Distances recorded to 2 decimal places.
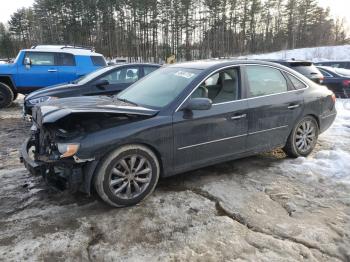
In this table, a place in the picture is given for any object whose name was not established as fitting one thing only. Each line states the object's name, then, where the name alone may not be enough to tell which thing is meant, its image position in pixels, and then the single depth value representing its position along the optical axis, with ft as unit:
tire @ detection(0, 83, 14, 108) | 35.42
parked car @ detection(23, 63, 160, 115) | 24.50
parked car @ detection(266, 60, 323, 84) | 29.27
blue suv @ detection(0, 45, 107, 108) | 35.47
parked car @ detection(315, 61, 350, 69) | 49.70
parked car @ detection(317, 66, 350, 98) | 38.06
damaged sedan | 11.28
